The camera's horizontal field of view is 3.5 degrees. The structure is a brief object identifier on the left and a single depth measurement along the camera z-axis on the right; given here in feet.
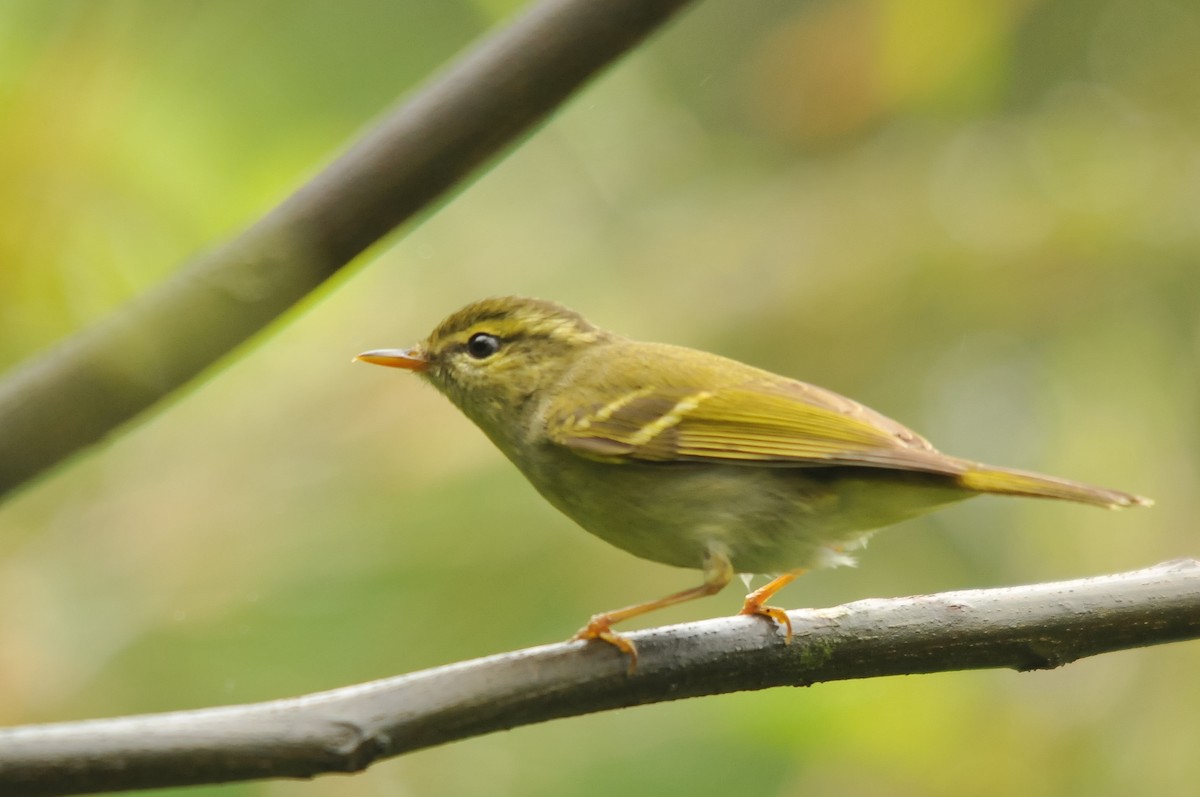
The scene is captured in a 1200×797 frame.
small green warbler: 8.87
